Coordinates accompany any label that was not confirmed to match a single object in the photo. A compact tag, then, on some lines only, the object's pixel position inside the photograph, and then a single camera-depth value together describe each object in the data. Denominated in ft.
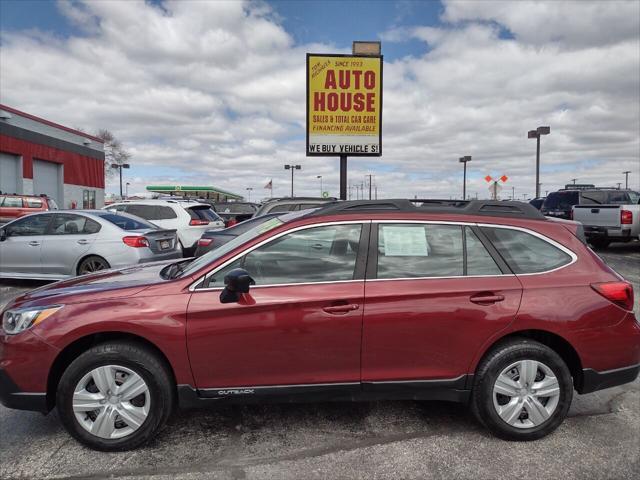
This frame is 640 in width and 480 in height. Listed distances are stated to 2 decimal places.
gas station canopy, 241.14
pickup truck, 45.75
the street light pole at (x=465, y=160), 137.18
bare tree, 255.70
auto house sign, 44.78
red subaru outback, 10.11
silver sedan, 26.30
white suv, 37.45
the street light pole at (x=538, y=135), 96.59
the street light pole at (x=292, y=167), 175.32
